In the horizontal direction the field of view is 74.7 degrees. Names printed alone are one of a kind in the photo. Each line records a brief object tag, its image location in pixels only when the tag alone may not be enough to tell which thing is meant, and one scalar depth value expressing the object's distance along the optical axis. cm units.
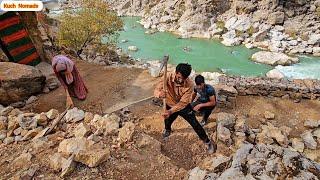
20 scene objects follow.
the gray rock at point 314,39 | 1727
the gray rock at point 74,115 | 428
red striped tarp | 641
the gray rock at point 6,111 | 463
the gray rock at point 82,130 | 383
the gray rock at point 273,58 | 1470
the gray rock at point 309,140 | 502
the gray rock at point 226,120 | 446
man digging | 377
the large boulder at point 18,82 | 554
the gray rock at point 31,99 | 571
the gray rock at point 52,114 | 437
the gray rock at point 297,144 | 491
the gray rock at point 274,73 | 1304
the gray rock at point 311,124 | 546
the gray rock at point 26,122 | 419
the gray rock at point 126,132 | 382
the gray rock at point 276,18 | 2016
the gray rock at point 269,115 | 567
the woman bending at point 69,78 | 517
